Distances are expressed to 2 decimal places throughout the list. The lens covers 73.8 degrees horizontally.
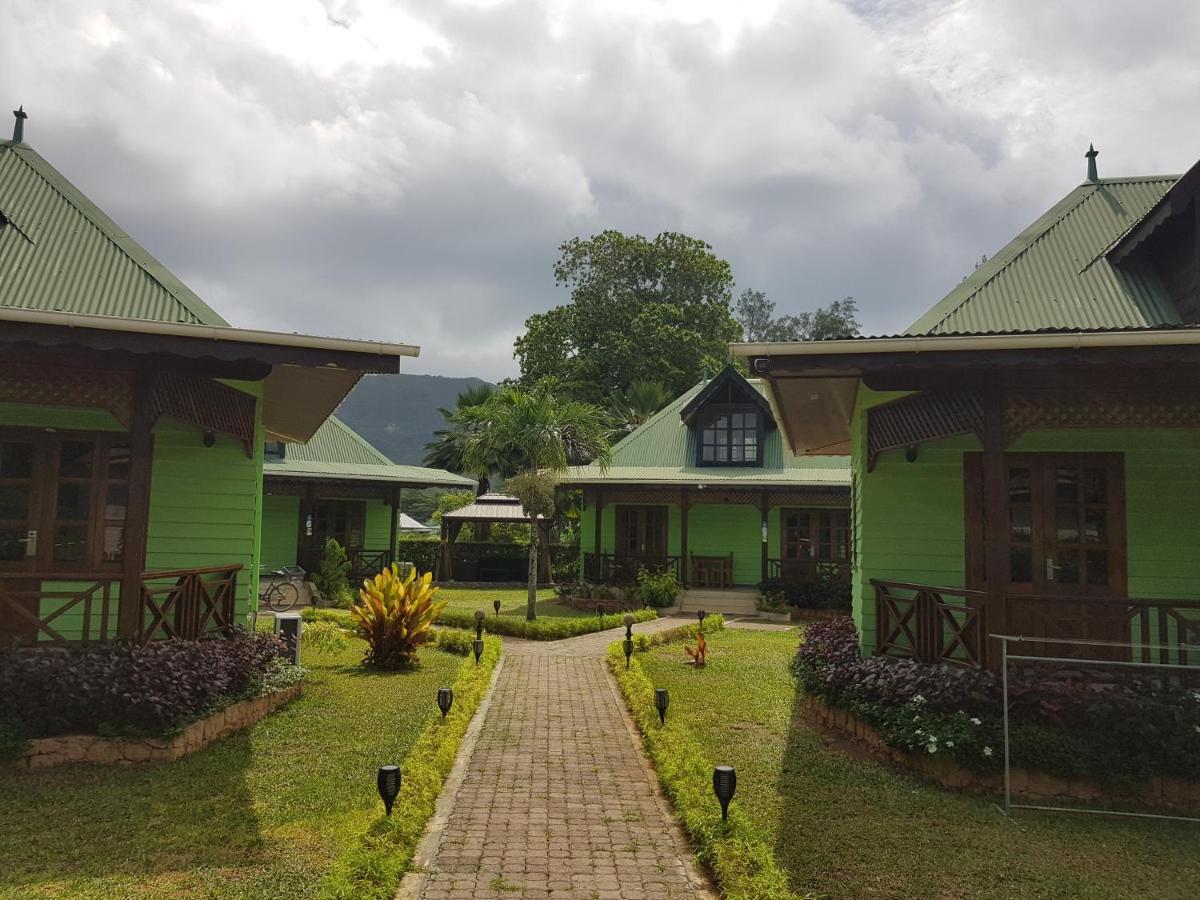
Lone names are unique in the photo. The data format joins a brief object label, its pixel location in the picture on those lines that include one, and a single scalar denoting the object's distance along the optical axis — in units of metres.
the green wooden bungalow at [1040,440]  6.53
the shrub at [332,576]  19.80
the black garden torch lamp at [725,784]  4.89
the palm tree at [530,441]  16.97
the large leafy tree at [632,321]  37.22
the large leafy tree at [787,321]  56.64
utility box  9.62
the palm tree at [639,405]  34.16
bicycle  18.22
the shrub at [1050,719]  5.78
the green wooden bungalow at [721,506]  20.31
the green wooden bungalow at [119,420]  6.72
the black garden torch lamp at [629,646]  10.94
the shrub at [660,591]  19.12
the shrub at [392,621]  10.88
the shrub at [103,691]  6.24
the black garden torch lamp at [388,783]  4.87
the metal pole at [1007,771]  5.64
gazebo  26.34
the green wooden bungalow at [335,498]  20.75
